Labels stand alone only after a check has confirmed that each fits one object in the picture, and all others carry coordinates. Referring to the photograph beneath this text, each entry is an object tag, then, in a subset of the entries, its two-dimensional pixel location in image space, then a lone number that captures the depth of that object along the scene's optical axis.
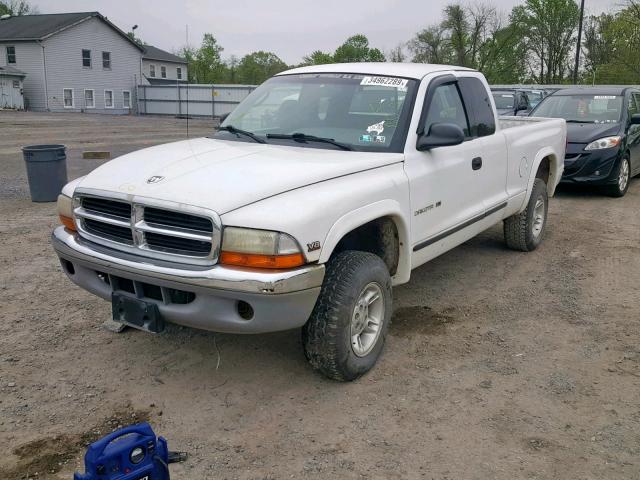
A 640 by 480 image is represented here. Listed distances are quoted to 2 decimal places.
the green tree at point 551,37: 52.50
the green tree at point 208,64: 71.38
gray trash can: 9.18
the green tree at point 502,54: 52.41
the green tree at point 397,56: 47.03
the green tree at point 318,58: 73.69
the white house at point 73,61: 42.69
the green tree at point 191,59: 69.62
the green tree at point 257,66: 69.75
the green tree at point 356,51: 75.31
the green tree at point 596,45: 46.47
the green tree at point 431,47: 49.72
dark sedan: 9.98
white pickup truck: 3.22
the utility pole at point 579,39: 36.34
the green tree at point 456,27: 50.78
